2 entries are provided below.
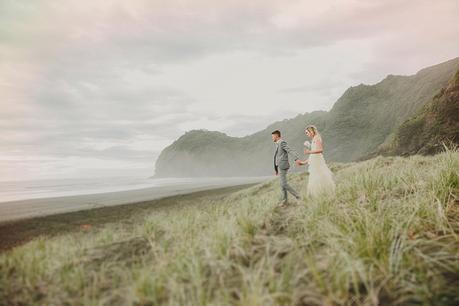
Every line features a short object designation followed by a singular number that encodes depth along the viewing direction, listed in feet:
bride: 31.60
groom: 35.55
